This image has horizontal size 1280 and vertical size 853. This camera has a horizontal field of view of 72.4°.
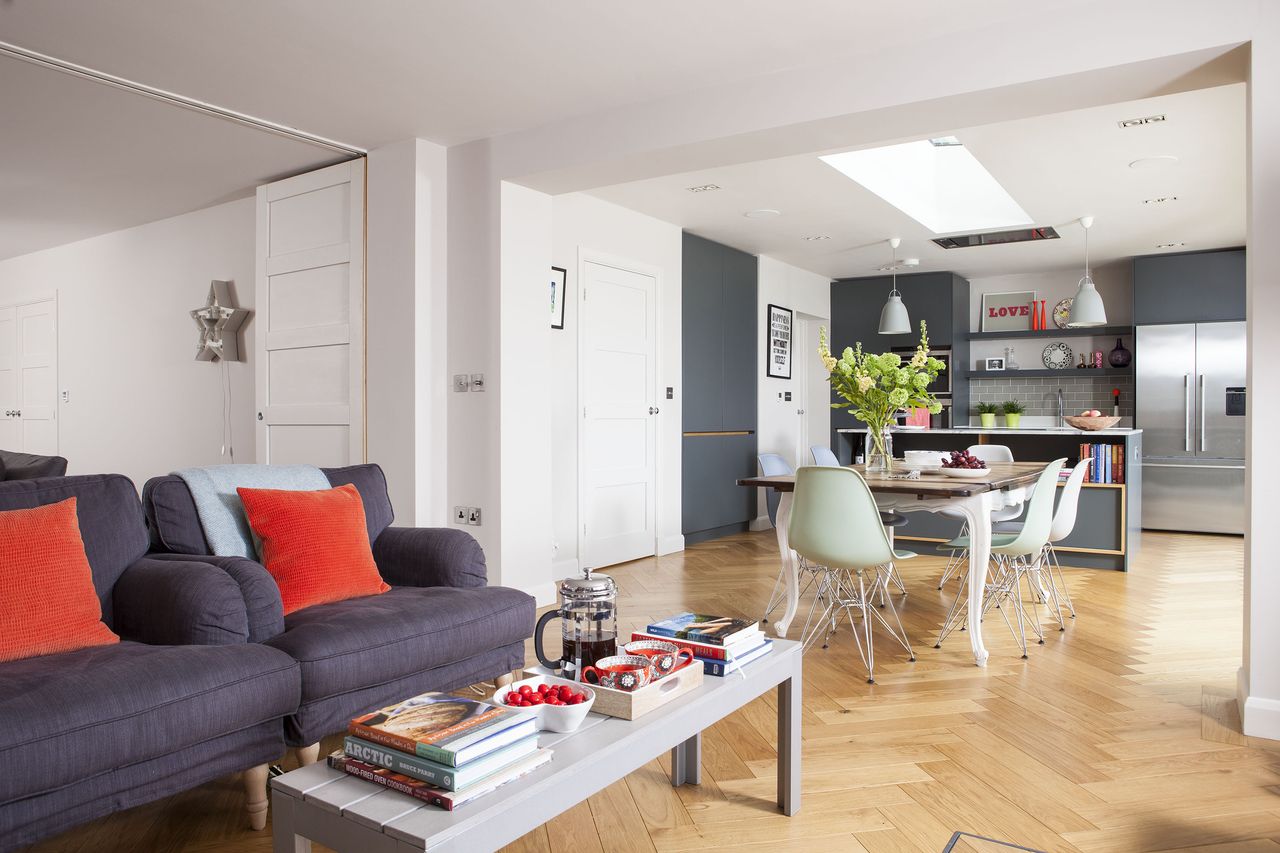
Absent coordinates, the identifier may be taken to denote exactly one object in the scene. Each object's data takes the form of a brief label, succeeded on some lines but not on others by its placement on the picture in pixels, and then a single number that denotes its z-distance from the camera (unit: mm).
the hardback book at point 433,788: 1363
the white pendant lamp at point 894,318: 7531
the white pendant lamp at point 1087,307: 6598
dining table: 3707
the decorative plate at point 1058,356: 9188
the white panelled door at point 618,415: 5969
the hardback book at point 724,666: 2006
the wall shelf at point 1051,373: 8766
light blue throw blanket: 2812
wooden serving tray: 1727
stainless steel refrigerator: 7816
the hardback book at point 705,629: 2066
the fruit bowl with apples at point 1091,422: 6043
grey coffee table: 1314
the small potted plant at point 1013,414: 8912
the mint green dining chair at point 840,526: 3588
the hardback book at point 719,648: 2018
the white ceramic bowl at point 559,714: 1635
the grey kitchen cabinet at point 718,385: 7070
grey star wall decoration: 6008
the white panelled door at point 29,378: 6078
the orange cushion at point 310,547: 2775
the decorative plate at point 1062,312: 9031
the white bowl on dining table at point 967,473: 4105
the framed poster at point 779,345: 8242
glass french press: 1931
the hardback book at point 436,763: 1377
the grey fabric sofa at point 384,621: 2383
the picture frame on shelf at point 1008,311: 9391
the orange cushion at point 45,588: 2117
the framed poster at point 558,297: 5594
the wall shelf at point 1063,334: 8812
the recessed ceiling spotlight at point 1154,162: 5098
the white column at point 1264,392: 2883
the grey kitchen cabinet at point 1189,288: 7867
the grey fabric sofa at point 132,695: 1759
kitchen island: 6031
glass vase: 4434
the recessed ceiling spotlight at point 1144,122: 4434
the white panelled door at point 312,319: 5148
